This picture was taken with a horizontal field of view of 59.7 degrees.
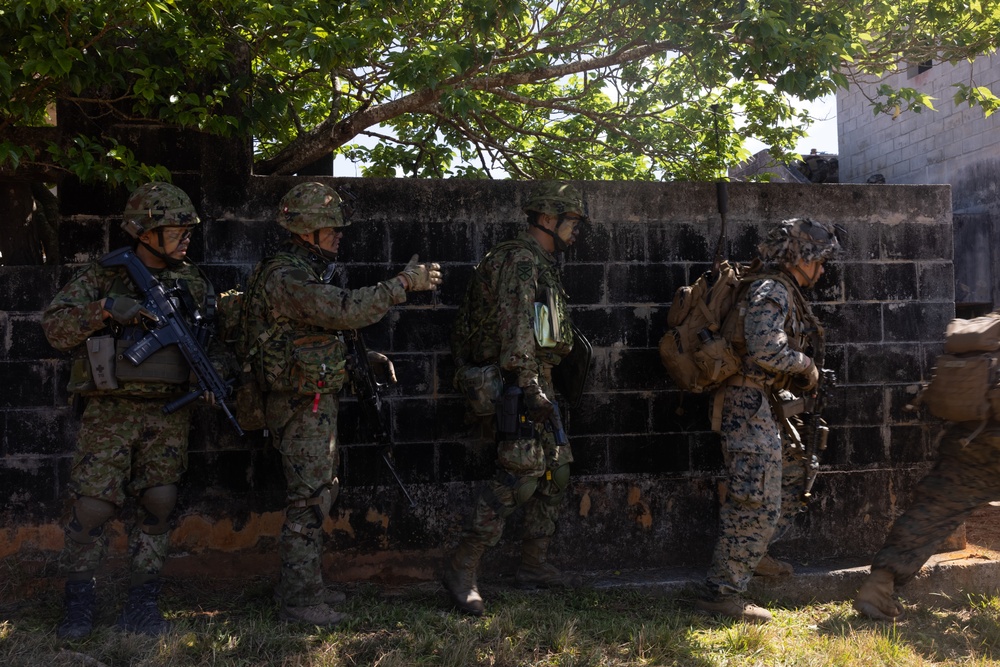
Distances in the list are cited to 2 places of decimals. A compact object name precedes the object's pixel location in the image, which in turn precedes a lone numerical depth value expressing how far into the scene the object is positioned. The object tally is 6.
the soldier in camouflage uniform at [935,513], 4.24
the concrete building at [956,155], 9.37
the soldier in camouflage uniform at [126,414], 3.84
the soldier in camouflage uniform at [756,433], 4.24
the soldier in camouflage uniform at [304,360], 3.96
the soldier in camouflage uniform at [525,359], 4.12
